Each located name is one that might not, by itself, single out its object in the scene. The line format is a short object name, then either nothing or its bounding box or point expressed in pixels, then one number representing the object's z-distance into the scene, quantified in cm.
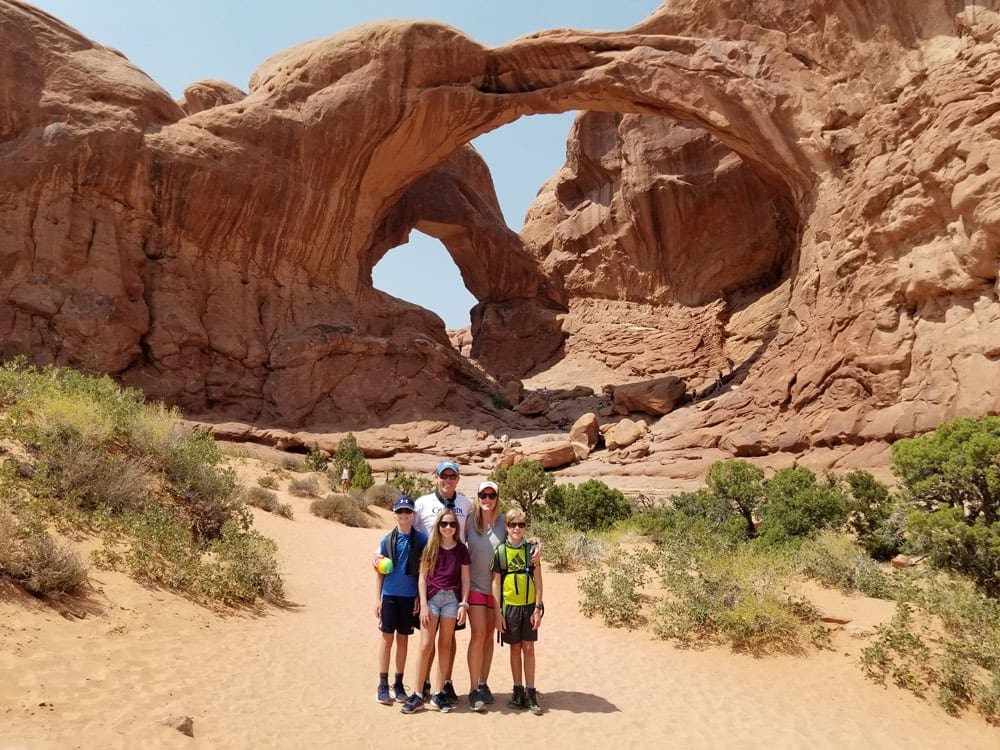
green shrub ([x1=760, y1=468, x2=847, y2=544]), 1184
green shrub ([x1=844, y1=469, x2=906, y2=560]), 1102
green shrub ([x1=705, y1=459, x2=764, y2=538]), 1371
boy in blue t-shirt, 521
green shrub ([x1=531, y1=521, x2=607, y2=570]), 1160
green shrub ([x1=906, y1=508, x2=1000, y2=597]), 832
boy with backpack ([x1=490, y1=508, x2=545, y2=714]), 518
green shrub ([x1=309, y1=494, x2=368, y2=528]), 1608
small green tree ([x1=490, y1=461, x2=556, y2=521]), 1614
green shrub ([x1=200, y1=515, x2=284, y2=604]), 776
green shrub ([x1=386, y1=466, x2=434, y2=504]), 1811
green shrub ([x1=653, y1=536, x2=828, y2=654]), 753
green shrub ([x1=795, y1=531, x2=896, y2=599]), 902
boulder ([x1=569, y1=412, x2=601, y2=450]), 2250
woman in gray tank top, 523
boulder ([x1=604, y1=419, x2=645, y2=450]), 2184
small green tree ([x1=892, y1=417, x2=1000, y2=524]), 904
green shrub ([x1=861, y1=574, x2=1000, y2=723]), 620
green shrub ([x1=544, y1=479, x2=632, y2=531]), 1488
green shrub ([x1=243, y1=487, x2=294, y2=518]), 1474
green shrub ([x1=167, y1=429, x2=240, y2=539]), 984
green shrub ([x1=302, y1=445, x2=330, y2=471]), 2014
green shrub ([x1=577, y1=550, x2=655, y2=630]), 862
